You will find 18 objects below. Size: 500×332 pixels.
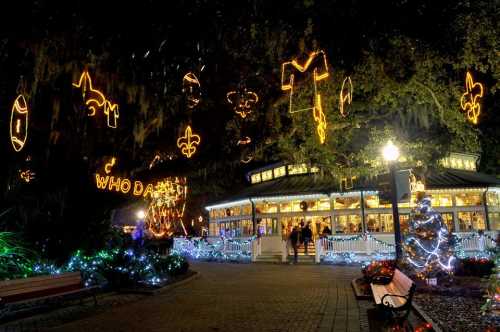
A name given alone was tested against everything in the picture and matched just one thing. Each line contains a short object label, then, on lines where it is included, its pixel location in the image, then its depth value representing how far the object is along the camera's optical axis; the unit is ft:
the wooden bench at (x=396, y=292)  23.61
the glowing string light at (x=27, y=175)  53.85
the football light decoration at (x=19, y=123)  36.27
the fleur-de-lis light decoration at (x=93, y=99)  42.19
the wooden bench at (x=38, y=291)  31.04
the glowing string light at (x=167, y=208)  130.30
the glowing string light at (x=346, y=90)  60.28
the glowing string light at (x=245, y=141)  66.18
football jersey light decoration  43.38
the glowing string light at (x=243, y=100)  60.80
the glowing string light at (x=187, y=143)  54.08
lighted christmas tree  42.27
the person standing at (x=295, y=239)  78.54
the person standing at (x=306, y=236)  80.64
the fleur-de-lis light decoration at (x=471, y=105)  45.78
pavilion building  83.46
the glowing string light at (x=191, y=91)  56.65
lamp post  41.75
